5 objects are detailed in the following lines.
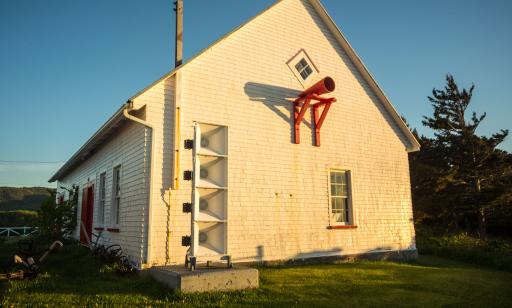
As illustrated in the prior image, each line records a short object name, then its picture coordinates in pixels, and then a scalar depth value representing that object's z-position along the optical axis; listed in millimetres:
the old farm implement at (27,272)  7445
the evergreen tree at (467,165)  26830
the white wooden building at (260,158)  8500
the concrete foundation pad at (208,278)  6399
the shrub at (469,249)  13298
